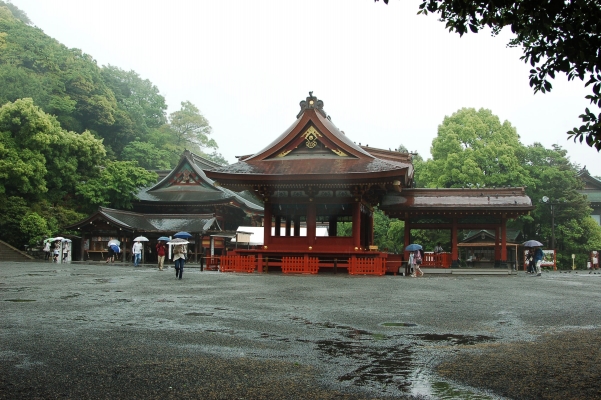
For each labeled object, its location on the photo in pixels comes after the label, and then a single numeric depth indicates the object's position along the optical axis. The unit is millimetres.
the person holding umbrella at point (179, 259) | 19672
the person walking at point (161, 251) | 27142
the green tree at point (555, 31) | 5062
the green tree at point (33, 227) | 40875
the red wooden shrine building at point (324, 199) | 25250
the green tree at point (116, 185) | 46416
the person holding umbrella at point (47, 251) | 40625
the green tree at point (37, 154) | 40844
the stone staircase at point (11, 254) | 39406
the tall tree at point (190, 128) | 93250
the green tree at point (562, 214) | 41469
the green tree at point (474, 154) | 41719
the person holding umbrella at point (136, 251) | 34500
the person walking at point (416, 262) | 26094
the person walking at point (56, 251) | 39031
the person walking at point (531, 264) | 32531
